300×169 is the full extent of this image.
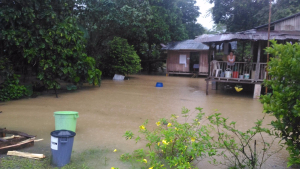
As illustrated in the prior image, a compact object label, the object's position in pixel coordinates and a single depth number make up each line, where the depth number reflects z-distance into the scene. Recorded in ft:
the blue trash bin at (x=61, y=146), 13.41
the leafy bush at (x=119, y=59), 61.67
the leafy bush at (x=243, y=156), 13.61
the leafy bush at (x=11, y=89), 31.83
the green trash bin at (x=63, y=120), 17.30
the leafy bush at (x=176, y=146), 12.16
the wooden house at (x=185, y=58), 71.41
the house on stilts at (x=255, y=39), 36.50
